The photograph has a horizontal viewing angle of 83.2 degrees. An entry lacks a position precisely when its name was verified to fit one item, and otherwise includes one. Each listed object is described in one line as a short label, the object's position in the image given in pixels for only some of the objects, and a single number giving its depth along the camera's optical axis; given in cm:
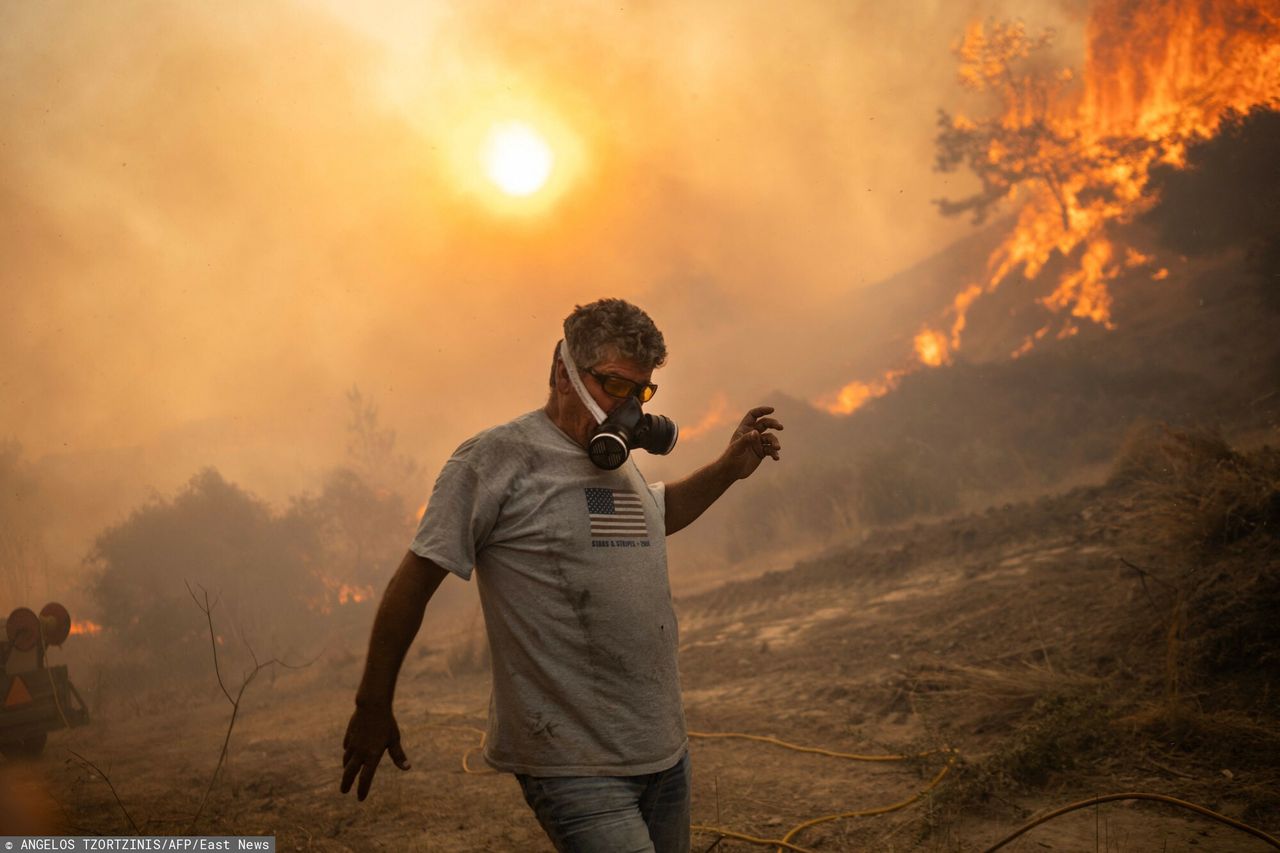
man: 201
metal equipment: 820
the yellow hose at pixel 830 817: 399
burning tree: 2181
